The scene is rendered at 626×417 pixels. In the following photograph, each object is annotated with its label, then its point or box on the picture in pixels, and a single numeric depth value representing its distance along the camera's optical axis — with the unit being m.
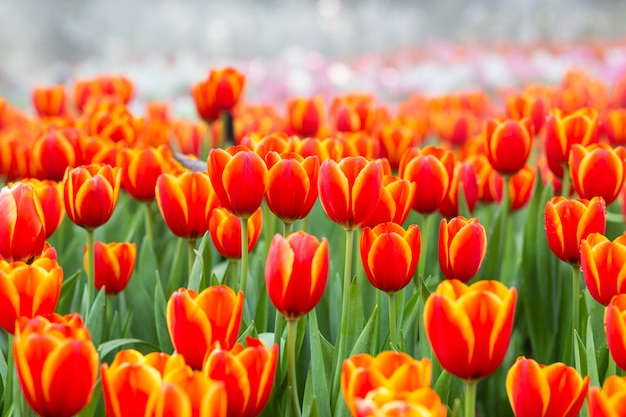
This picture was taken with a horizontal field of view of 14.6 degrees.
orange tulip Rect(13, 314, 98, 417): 1.76
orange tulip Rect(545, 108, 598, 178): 2.23
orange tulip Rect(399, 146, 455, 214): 2.12
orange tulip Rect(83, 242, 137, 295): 2.10
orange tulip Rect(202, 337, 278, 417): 1.77
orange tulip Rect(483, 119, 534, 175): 2.22
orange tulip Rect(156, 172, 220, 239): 2.07
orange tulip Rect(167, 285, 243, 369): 1.83
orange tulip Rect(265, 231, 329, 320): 1.85
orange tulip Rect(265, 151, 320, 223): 1.97
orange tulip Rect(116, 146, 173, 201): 2.21
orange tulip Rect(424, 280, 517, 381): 1.78
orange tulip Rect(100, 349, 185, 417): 1.75
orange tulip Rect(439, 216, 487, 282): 1.96
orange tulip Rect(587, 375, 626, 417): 1.74
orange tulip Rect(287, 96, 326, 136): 2.61
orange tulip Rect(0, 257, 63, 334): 1.86
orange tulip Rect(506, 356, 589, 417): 1.80
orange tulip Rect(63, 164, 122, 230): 2.03
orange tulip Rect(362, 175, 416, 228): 2.02
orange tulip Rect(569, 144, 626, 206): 2.09
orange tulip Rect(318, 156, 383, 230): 1.96
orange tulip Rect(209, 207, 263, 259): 2.06
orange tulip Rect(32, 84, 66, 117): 3.13
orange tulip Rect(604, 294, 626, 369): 1.82
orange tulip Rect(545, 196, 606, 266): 1.99
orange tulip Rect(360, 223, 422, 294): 1.93
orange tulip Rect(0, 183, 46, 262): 1.96
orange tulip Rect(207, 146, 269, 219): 1.95
